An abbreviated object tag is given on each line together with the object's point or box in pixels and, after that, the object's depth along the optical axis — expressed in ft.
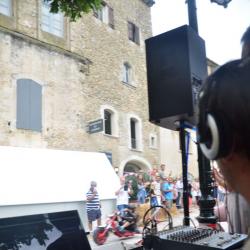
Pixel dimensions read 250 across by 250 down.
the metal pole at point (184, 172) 9.99
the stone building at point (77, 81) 44.93
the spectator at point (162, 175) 47.10
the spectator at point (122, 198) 37.63
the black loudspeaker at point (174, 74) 9.55
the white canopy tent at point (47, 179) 31.35
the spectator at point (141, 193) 42.93
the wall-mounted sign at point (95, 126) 50.96
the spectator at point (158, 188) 42.59
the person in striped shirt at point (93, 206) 32.89
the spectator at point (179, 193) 48.79
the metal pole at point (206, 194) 10.73
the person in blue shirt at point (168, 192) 43.84
